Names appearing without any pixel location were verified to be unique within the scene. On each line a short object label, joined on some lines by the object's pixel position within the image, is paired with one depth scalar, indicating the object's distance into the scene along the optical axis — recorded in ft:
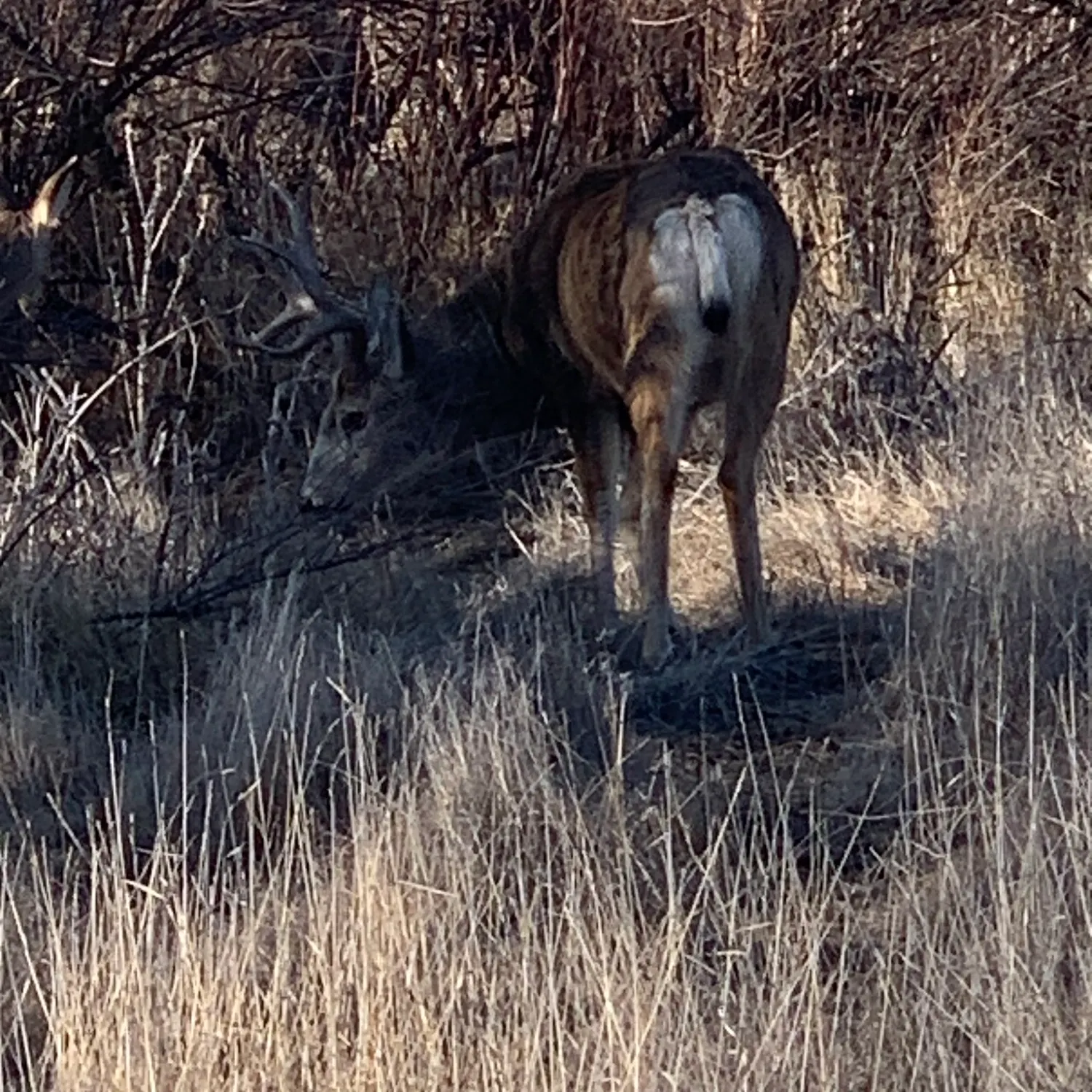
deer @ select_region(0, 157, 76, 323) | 52.60
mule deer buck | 49.08
